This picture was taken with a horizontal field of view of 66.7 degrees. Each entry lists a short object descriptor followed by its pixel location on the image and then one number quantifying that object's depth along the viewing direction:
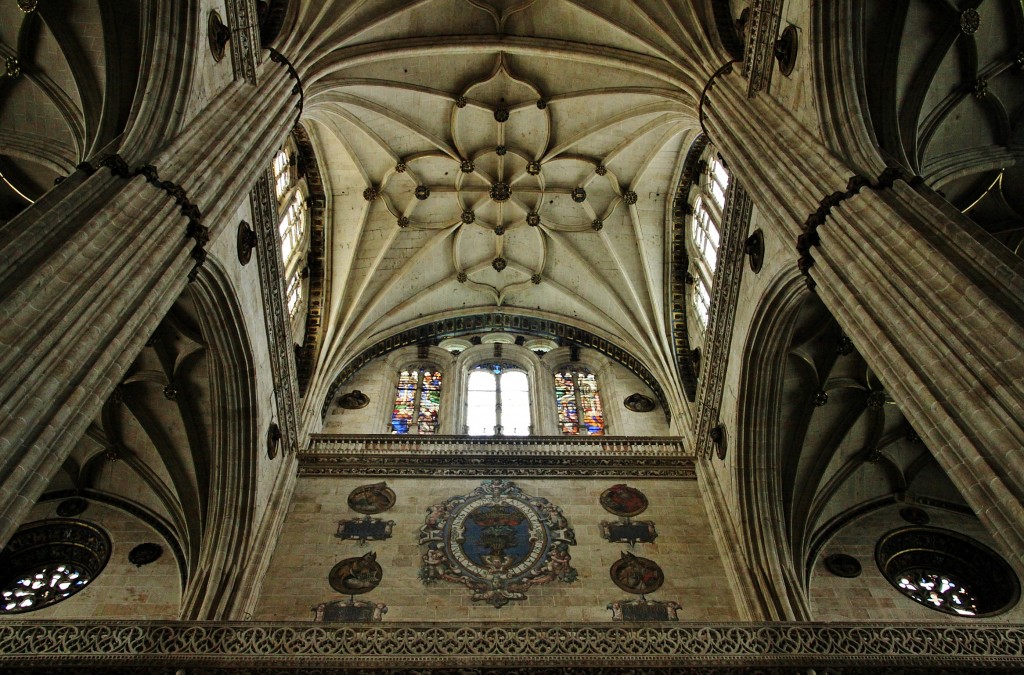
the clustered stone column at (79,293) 5.84
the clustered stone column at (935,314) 5.78
